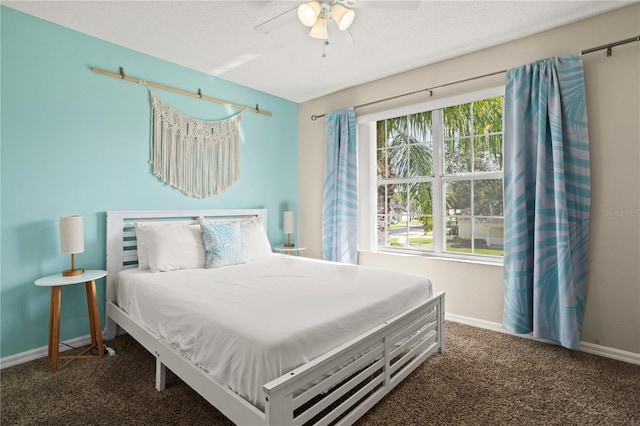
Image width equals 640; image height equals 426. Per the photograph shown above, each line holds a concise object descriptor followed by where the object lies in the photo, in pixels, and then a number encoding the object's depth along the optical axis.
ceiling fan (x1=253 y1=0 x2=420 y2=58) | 1.97
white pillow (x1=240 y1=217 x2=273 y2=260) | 3.40
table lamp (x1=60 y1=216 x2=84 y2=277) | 2.44
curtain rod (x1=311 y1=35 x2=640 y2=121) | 2.37
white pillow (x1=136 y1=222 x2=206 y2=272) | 2.81
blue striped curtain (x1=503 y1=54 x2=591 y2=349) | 2.51
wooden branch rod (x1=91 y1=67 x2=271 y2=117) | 2.91
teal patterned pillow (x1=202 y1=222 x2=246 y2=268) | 2.97
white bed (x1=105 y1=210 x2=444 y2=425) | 1.45
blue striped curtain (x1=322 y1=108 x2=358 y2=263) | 3.98
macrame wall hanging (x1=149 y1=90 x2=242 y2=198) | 3.24
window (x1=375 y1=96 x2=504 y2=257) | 3.23
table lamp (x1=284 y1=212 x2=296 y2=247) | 4.26
